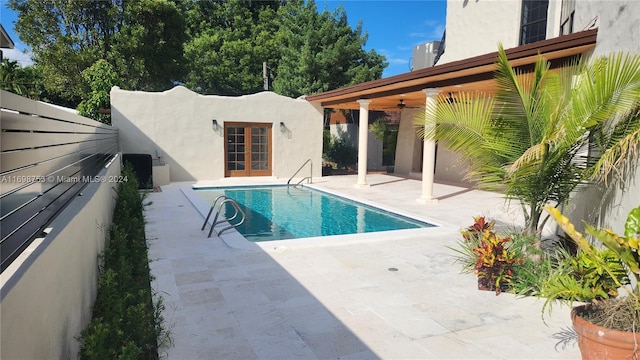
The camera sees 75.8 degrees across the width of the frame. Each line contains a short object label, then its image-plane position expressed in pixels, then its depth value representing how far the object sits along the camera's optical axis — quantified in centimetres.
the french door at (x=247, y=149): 1739
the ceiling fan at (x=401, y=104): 1583
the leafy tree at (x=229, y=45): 2767
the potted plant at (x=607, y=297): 320
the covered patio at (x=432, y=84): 692
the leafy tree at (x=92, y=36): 2033
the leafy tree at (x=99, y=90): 1588
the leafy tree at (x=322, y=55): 2191
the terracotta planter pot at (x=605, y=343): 315
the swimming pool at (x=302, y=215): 928
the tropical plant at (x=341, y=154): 2294
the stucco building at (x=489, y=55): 511
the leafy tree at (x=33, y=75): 1800
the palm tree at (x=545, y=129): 441
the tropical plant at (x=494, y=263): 514
